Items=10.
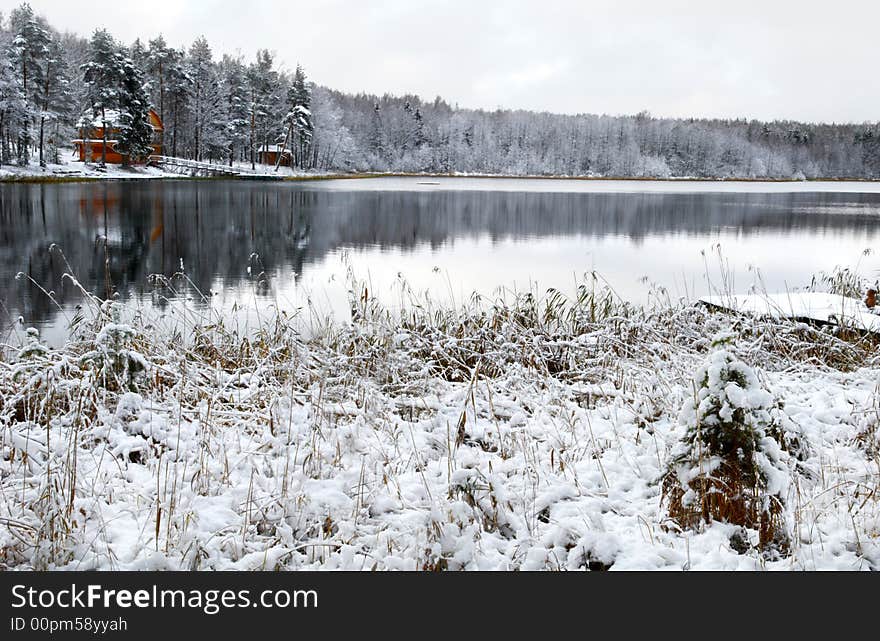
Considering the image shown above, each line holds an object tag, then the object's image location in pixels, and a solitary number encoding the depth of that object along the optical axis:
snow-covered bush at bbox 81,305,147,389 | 5.23
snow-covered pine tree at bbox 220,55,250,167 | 70.31
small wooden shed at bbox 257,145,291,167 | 72.88
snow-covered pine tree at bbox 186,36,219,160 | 68.81
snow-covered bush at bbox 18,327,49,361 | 5.69
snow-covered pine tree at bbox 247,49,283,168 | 70.56
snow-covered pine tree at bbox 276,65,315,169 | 70.31
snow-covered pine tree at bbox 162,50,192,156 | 65.44
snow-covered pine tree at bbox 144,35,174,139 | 66.12
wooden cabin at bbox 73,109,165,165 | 52.75
